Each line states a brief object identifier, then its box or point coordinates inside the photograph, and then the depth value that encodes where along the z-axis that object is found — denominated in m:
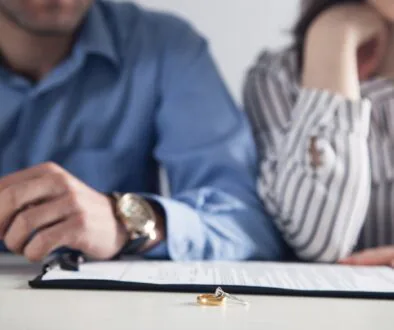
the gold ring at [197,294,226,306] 0.97
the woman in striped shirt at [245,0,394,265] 1.28
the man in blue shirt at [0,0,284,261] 1.36
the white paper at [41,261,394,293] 1.03
